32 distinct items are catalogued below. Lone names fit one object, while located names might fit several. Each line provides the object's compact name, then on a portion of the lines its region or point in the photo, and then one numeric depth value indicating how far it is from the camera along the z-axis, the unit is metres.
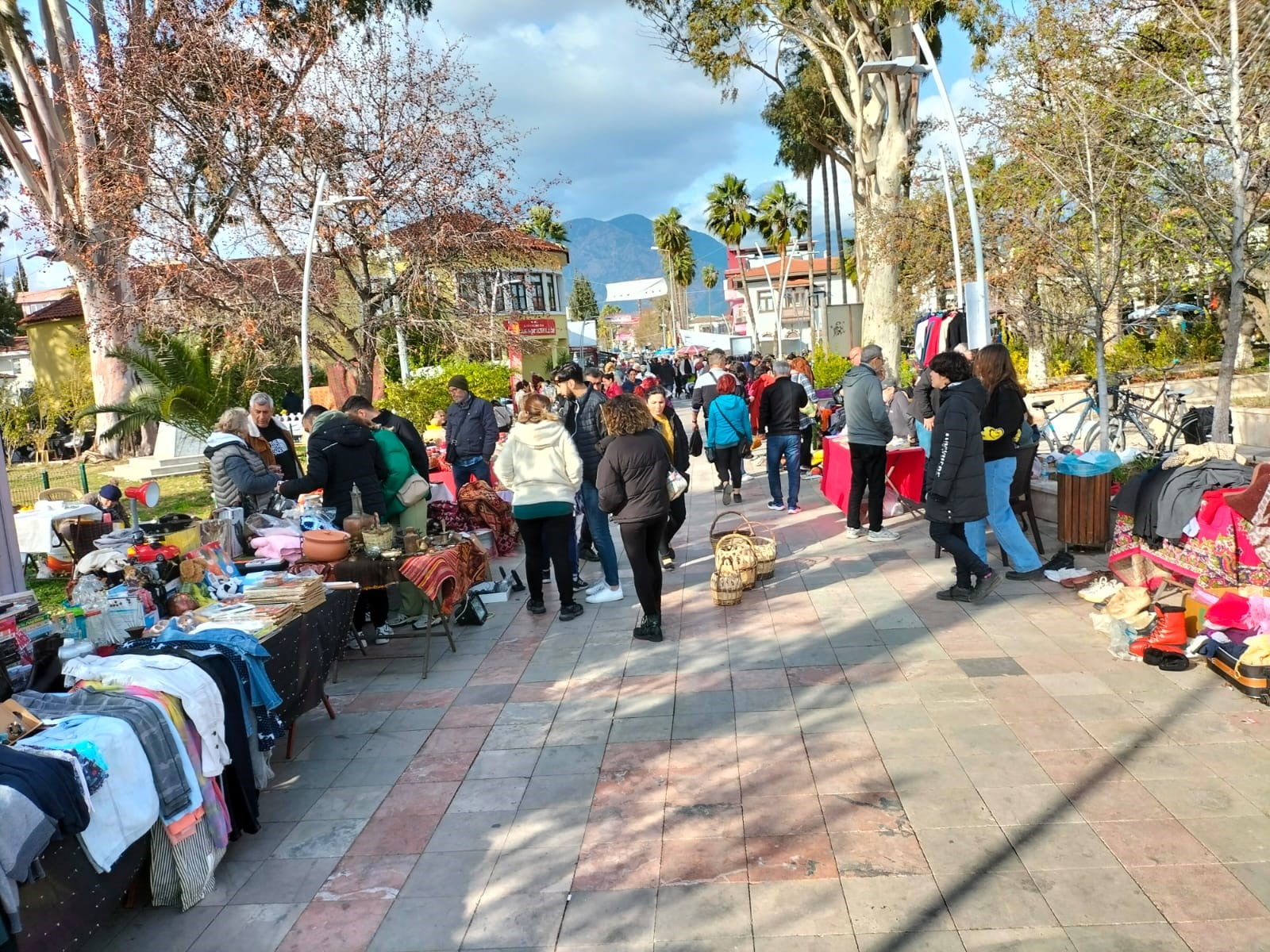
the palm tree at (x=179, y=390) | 12.70
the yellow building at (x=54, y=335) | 34.78
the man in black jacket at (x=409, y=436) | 7.68
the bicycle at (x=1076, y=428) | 10.89
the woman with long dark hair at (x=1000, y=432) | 6.46
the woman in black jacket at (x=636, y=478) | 5.86
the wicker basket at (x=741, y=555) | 6.97
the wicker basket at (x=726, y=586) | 6.78
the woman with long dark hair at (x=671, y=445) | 8.05
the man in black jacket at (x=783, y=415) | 9.73
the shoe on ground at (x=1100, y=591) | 6.06
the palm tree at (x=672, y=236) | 61.62
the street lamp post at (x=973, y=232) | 10.38
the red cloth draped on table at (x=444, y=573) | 5.76
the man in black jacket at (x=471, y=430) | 9.20
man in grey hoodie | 8.06
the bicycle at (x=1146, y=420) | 10.46
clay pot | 5.77
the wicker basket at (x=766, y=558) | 7.36
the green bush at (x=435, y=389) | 17.95
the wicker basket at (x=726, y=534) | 7.30
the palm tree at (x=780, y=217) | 50.56
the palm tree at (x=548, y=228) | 50.53
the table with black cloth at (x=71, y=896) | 2.65
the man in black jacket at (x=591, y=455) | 7.24
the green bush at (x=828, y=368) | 22.92
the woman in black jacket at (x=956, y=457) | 6.06
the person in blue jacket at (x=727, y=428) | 9.96
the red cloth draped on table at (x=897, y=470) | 9.27
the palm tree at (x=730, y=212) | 49.56
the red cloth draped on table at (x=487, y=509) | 9.21
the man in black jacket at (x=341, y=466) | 6.52
